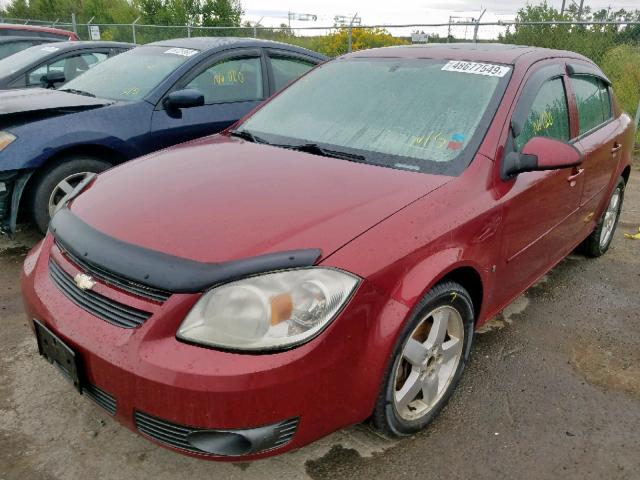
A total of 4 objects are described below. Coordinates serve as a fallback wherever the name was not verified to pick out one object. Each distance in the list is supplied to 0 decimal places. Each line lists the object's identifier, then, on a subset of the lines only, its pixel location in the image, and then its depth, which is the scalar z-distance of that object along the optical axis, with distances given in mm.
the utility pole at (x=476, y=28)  9688
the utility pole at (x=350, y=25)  11498
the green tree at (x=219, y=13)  30109
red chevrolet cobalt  1658
